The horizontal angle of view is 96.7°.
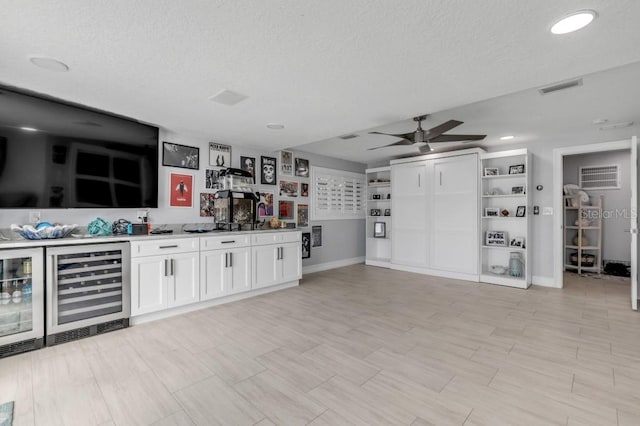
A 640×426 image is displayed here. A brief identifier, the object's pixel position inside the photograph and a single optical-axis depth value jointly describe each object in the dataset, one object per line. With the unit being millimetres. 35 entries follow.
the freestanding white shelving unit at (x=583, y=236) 5775
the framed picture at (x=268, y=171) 5047
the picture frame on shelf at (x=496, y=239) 5047
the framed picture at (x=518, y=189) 4883
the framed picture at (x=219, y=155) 4367
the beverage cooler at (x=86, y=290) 2650
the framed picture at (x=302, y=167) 5637
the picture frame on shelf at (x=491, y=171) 5105
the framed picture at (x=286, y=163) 5348
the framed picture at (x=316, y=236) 5870
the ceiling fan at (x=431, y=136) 3455
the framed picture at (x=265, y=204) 5000
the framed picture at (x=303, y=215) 5667
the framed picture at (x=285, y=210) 5340
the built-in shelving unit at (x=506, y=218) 4770
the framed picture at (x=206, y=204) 4242
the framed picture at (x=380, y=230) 6631
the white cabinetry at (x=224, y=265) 3641
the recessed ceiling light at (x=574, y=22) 1607
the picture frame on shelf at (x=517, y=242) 4863
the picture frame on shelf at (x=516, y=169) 4879
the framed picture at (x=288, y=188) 5379
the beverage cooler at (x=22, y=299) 2465
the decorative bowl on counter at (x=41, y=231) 2672
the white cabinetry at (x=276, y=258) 4215
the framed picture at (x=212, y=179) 4301
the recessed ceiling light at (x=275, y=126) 3676
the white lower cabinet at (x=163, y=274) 3107
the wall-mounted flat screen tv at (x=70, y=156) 2697
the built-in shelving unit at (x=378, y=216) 6645
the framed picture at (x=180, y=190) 3936
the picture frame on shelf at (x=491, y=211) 5057
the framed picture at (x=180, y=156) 3877
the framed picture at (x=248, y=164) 4785
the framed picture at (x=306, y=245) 5680
